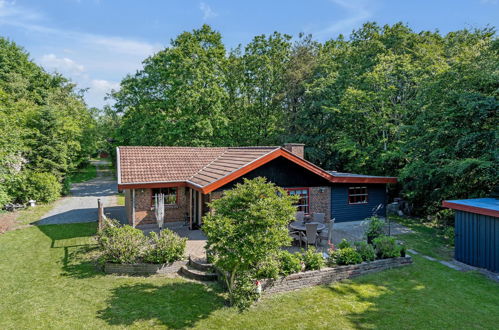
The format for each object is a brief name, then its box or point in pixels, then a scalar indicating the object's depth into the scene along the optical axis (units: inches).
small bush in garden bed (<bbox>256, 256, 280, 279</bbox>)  311.4
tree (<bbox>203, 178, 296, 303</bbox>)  273.3
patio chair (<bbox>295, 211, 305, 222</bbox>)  508.4
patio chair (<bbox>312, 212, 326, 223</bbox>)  520.5
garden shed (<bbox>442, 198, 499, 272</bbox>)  377.7
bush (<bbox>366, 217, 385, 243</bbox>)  446.9
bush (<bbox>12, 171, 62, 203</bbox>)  770.8
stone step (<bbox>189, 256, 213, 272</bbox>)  361.1
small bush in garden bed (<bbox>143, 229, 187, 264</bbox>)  370.0
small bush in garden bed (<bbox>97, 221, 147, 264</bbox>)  371.2
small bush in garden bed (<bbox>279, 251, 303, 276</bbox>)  325.1
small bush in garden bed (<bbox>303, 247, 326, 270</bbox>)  342.6
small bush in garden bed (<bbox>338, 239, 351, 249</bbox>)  386.0
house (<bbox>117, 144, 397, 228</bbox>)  530.0
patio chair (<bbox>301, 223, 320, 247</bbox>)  432.8
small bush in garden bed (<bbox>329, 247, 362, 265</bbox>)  363.3
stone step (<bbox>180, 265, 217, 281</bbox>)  348.2
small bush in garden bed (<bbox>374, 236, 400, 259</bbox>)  391.5
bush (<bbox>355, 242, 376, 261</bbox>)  377.7
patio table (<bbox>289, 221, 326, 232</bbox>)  454.3
